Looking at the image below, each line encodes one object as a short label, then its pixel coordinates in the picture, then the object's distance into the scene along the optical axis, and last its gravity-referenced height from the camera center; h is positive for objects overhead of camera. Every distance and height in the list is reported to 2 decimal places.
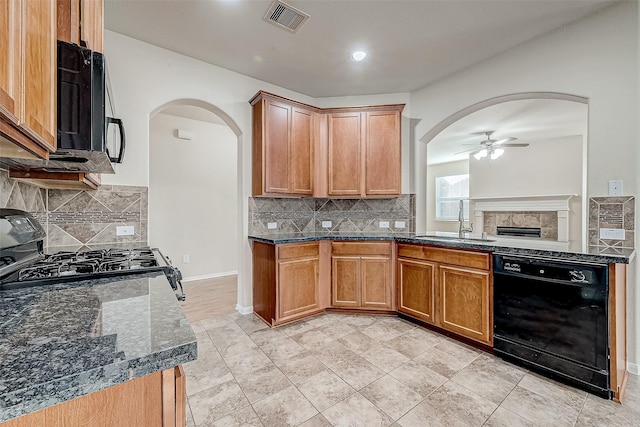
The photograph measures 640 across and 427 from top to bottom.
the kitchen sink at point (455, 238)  2.80 -0.27
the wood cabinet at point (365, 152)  3.46 +0.76
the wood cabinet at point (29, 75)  0.62 +0.36
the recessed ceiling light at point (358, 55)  2.82 +1.62
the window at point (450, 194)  7.99 +0.54
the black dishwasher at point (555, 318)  1.80 -0.76
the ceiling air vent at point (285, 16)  2.17 +1.61
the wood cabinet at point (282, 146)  3.15 +0.79
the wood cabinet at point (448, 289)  2.38 -0.72
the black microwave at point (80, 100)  0.97 +0.41
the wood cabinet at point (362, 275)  3.17 -0.72
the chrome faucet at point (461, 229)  3.02 -0.18
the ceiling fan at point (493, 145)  5.05 +1.23
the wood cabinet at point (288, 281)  2.88 -0.74
